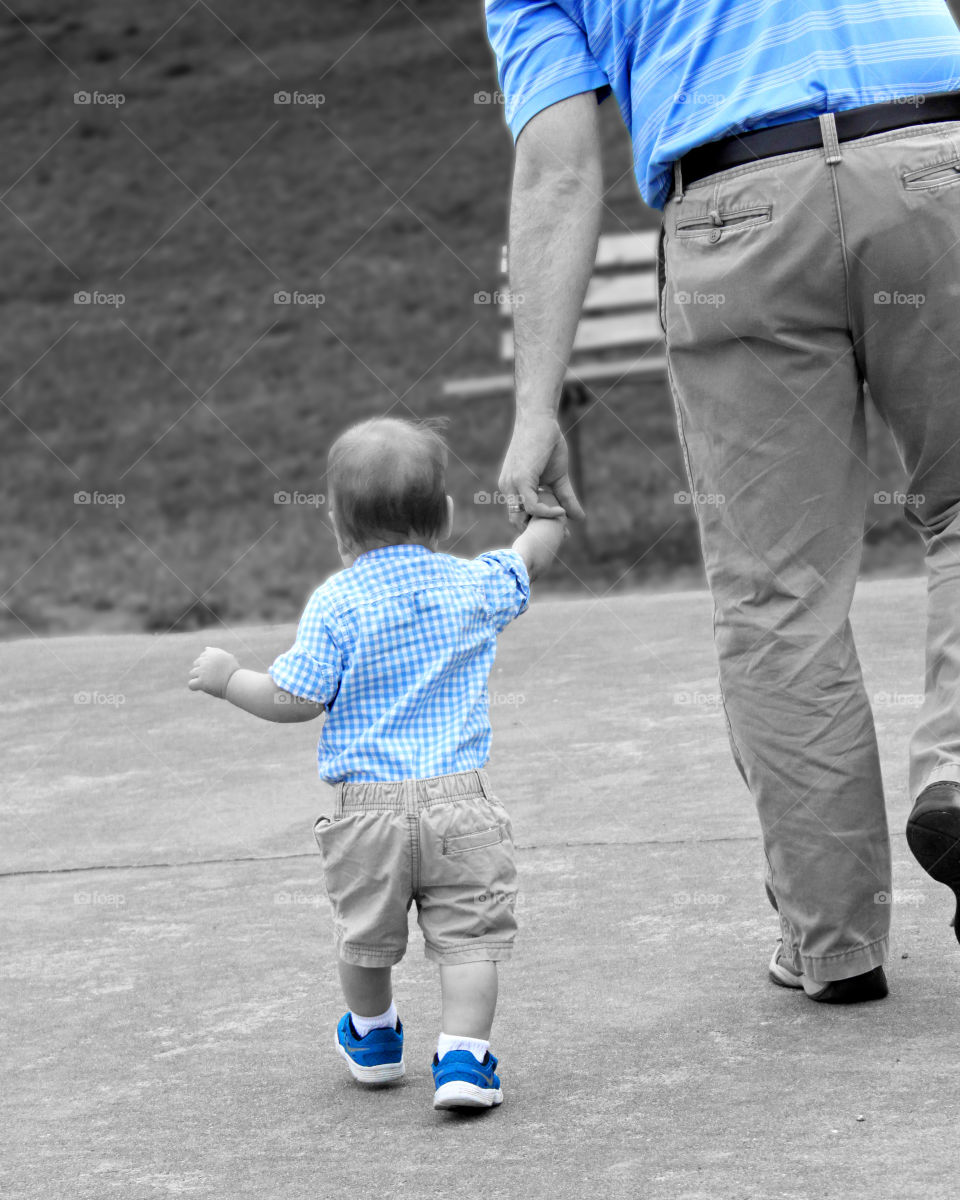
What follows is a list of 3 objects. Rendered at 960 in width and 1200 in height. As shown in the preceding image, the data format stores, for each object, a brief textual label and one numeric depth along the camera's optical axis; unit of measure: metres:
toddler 4.63
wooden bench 15.95
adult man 4.70
